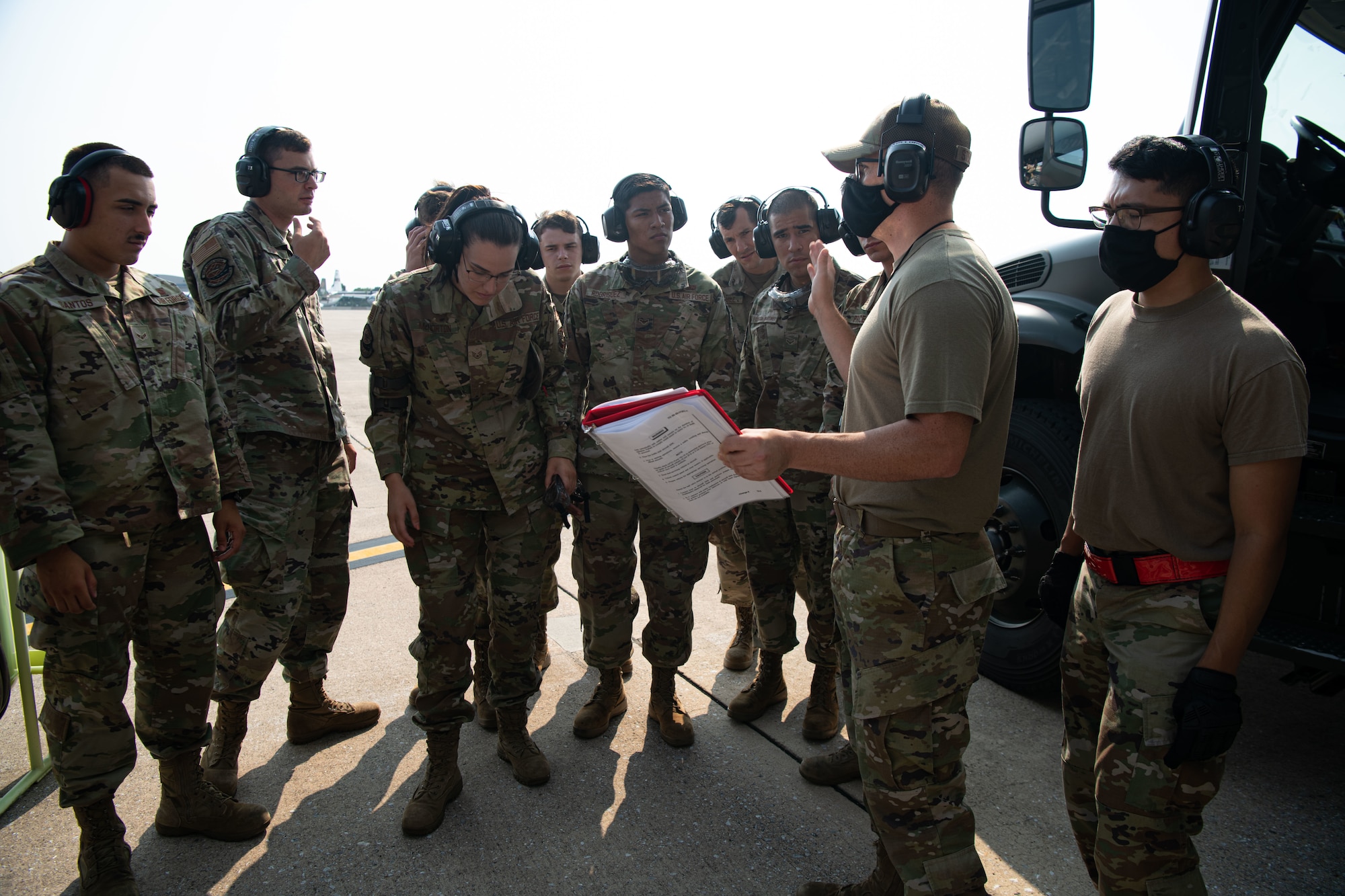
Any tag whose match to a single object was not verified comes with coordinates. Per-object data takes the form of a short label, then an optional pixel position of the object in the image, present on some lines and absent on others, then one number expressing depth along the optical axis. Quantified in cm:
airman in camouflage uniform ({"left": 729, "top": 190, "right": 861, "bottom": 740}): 313
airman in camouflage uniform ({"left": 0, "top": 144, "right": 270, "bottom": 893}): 212
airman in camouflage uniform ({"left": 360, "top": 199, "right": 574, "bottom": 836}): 274
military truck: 250
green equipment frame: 277
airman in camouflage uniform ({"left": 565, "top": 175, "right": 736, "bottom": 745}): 321
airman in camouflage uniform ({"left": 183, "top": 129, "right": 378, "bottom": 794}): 282
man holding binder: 171
